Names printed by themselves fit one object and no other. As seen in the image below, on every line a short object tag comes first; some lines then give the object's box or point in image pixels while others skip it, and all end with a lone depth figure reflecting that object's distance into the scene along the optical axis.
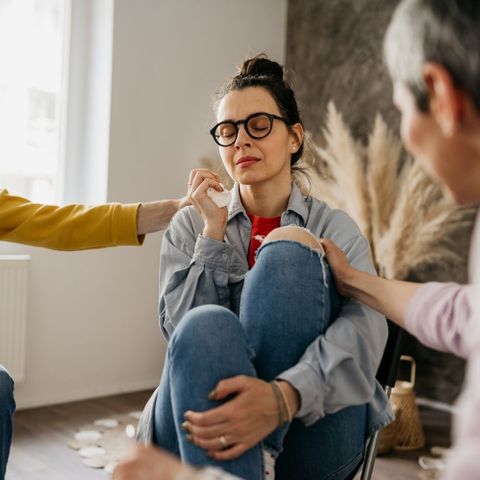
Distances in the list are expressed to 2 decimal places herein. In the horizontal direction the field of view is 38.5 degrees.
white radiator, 2.99
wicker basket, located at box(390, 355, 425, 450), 2.84
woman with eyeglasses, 1.12
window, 3.24
